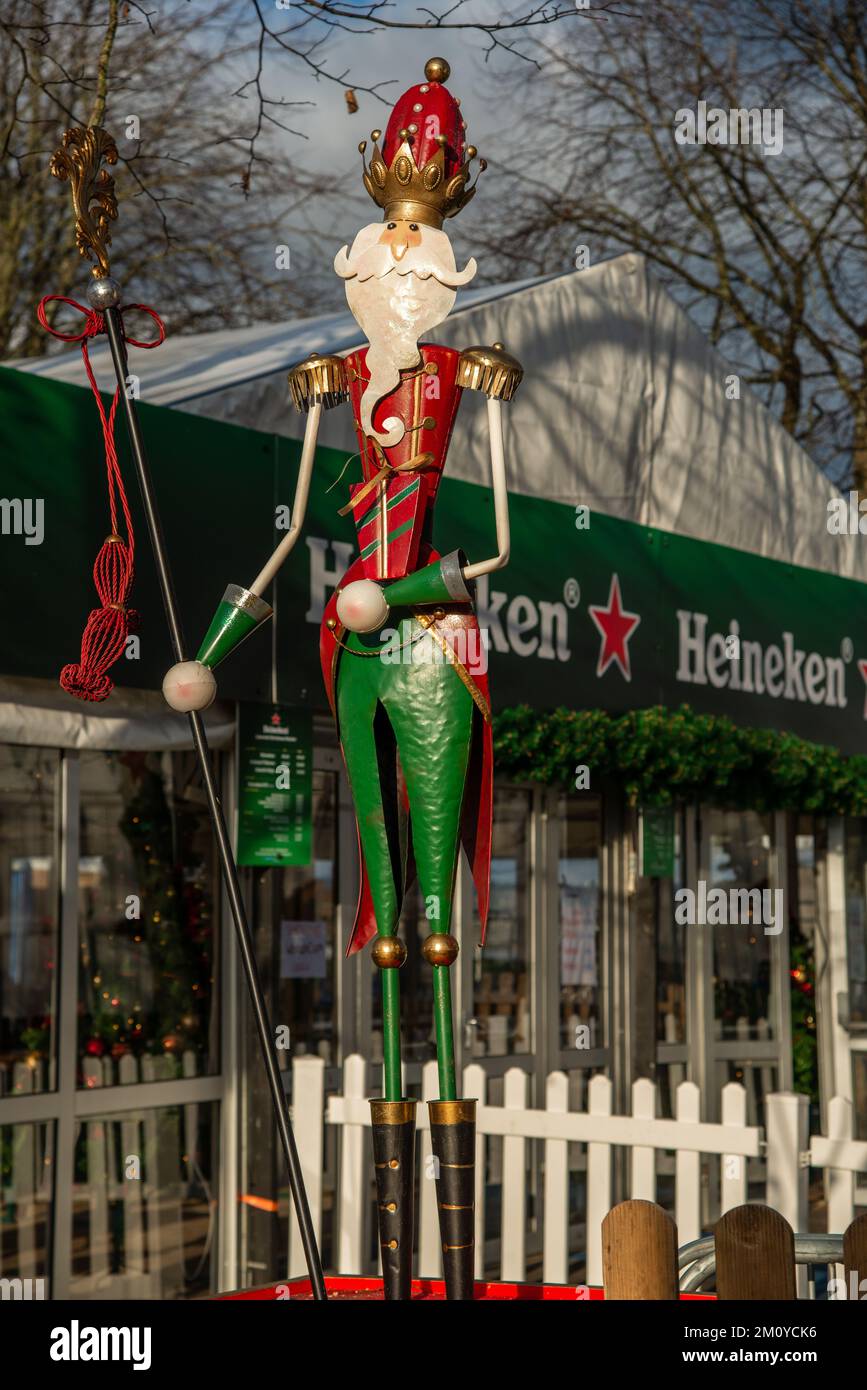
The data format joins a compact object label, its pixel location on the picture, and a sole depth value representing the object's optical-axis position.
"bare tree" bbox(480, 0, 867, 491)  11.61
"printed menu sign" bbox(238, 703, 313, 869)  5.52
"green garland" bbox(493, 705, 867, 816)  6.31
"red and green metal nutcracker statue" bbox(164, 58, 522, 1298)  2.76
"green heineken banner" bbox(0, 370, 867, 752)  4.72
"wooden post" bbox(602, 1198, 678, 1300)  2.12
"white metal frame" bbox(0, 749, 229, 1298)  5.14
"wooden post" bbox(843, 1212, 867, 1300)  2.06
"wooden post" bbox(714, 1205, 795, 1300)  2.10
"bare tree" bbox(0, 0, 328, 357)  12.45
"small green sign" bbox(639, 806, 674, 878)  7.34
